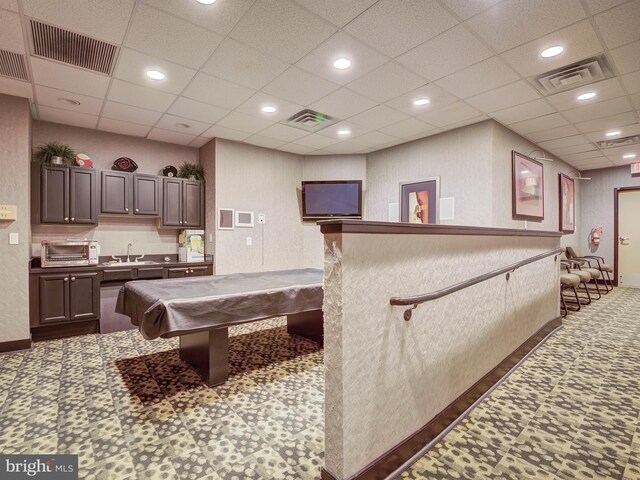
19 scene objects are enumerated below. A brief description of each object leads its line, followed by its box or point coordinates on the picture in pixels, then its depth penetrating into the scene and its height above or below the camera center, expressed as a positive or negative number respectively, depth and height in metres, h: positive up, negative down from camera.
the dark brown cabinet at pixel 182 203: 5.32 +0.61
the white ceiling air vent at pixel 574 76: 3.24 +1.76
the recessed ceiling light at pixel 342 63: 3.12 +1.75
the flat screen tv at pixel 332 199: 6.53 +0.81
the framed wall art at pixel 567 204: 7.25 +0.80
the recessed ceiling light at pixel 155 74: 3.29 +1.73
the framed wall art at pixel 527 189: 5.26 +0.87
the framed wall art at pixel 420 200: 5.47 +0.67
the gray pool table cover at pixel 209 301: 2.22 -0.50
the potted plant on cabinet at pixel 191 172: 5.71 +1.21
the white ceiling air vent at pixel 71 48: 2.68 +1.72
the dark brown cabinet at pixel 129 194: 4.77 +0.70
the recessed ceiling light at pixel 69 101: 3.93 +1.72
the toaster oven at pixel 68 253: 4.12 -0.19
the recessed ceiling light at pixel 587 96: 3.90 +1.77
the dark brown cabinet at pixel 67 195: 4.27 +0.61
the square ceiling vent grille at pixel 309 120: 4.51 +1.76
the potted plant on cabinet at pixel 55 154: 4.38 +1.19
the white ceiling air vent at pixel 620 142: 5.72 +1.78
